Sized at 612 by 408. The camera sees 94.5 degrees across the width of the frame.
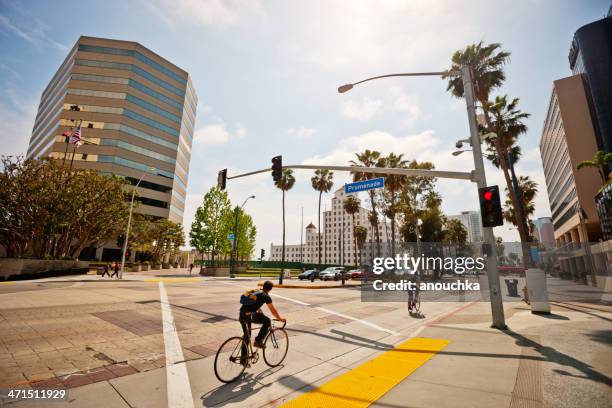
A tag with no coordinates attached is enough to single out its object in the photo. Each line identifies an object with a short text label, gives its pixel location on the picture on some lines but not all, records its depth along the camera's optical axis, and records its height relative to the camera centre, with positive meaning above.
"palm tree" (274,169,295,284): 46.35 +13.39
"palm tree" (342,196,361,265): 51.09 +10.55
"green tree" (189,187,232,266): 43.50 +5.59
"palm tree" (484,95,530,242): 21.47 +10.66
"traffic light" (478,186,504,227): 9.34 +1.91
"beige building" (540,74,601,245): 42.03 +18.16
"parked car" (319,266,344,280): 36.84 -1.36
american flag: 27.81 +12.24
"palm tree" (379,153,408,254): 35.75 +10.75
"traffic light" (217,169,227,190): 13.61 +4.05
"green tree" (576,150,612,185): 29.31 +10.79
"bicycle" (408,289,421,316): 13.05 -1.77
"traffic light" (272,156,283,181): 12.57 +4.20
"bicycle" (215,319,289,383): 5.03 -1.74
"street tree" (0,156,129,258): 23.86 +5.04
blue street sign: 11.73 +3.31
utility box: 12.43 -1.13
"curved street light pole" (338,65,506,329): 9.77 +3.34
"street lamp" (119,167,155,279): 25.80 +1.53
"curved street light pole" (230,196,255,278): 35.01 -0.75
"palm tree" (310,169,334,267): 50.38 +14.44
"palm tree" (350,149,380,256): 36.94 +13.41
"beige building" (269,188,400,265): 145.25 +15.61
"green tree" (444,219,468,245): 70.88 +8.55
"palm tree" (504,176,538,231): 43.02 +10.99
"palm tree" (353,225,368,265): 73.75 +8.11
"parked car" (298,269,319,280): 36.50 -1.38
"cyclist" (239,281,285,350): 5.30 -0.93
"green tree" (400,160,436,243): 39.20 +9.87
